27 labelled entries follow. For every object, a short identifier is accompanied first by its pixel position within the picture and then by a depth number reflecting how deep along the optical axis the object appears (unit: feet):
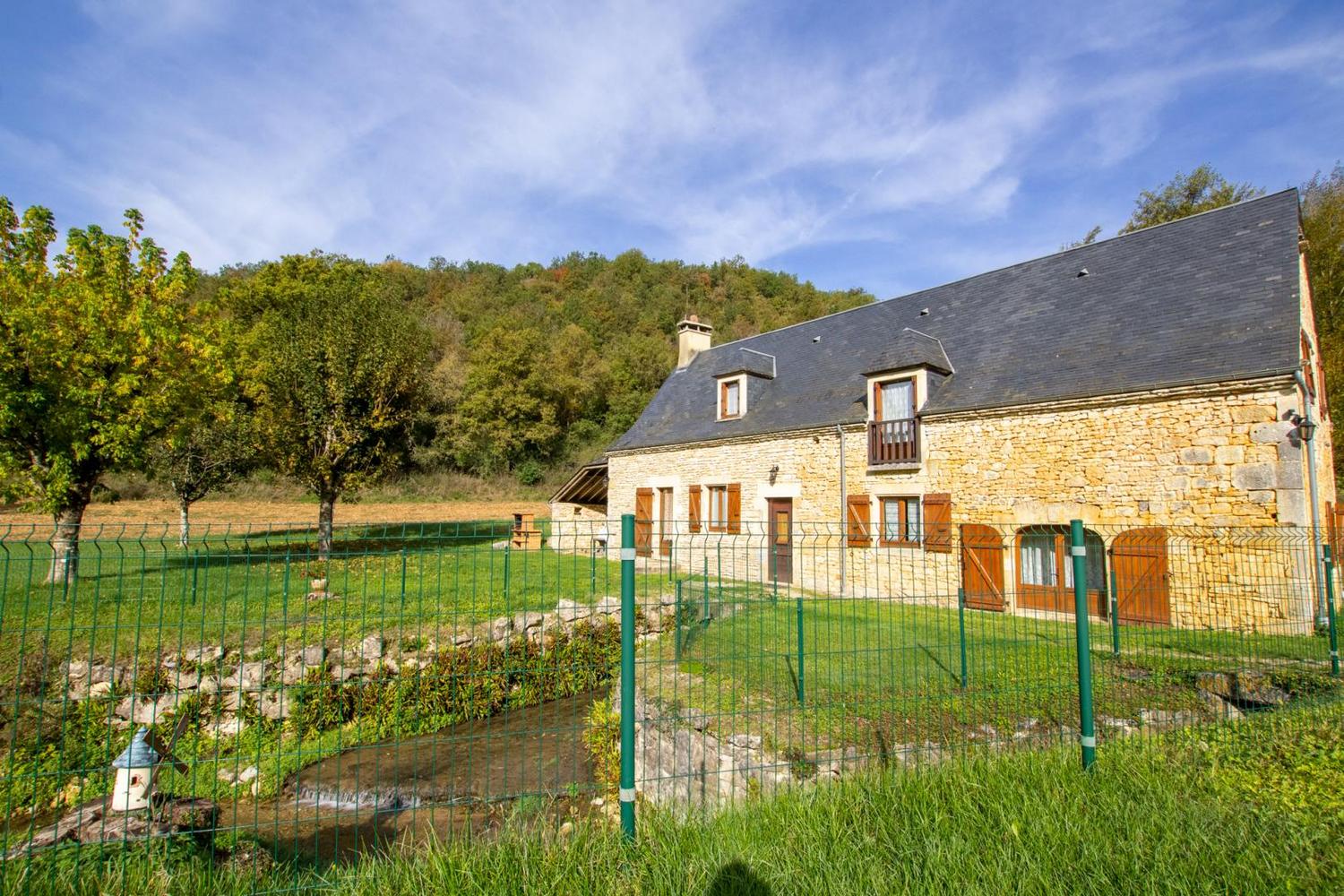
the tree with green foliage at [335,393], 49.34
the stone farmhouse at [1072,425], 30.55
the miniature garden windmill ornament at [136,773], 11.14
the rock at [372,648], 27.39
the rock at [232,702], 24.31
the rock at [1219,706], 18.93
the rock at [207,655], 24.64
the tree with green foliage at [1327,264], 64.95
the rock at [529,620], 30.89
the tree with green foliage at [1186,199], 71.10
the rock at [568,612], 30.03
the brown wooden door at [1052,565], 33.60
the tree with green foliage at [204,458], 56.24
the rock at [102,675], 23.63
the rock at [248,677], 24.90
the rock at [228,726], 24.27
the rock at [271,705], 25.27
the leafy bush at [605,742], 21.45
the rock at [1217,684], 20.18
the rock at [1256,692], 19.86
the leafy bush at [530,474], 110.11
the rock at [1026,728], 16.81
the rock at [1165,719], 17.24
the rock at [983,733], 16.07
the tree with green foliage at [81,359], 33.73
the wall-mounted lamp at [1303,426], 28.60
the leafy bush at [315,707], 24.76
